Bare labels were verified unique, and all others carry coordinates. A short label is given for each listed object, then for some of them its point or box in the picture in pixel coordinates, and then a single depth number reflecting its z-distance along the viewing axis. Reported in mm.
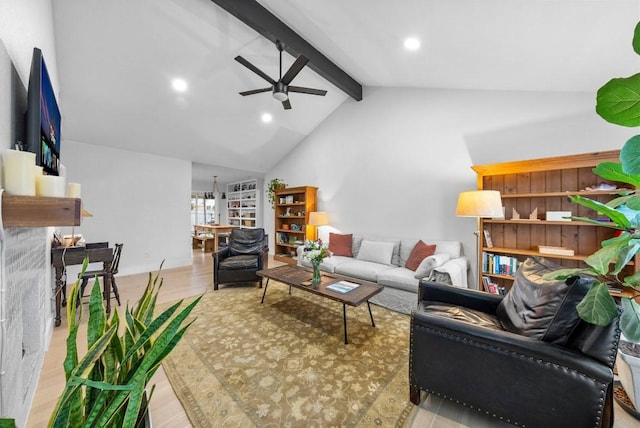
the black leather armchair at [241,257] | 3621
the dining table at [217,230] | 6166
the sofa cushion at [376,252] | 3721
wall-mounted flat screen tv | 1110
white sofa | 2795
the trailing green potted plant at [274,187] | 5773
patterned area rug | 1463
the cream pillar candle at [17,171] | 870
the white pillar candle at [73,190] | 1435
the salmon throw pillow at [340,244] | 4234
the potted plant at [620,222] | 644
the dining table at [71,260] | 2477
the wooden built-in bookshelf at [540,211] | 2438
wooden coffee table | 2219
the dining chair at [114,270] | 2842
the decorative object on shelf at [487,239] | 2924
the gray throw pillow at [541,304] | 1195
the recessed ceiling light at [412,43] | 2455
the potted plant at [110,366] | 646
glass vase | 2672
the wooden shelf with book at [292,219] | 5211
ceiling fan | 2547
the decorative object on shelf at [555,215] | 2537
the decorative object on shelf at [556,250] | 2480
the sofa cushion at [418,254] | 3299
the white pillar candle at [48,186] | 1003
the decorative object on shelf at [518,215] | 2703
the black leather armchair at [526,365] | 1123
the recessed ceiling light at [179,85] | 3388
